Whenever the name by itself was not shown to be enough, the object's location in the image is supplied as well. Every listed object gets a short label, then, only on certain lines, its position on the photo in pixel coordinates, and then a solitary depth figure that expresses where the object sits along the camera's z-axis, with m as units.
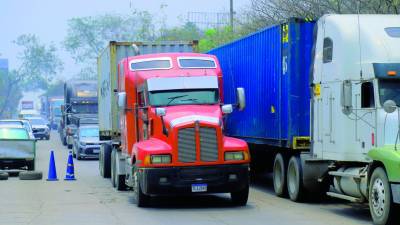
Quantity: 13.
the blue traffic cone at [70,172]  27.16
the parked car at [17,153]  28.77
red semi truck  17.64
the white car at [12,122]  38.72
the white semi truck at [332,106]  15.03
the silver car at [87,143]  41.16
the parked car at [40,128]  72.06
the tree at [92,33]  144.75
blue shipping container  19.11
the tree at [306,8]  30.34
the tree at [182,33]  85.00
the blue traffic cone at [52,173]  26.84
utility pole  48.09
